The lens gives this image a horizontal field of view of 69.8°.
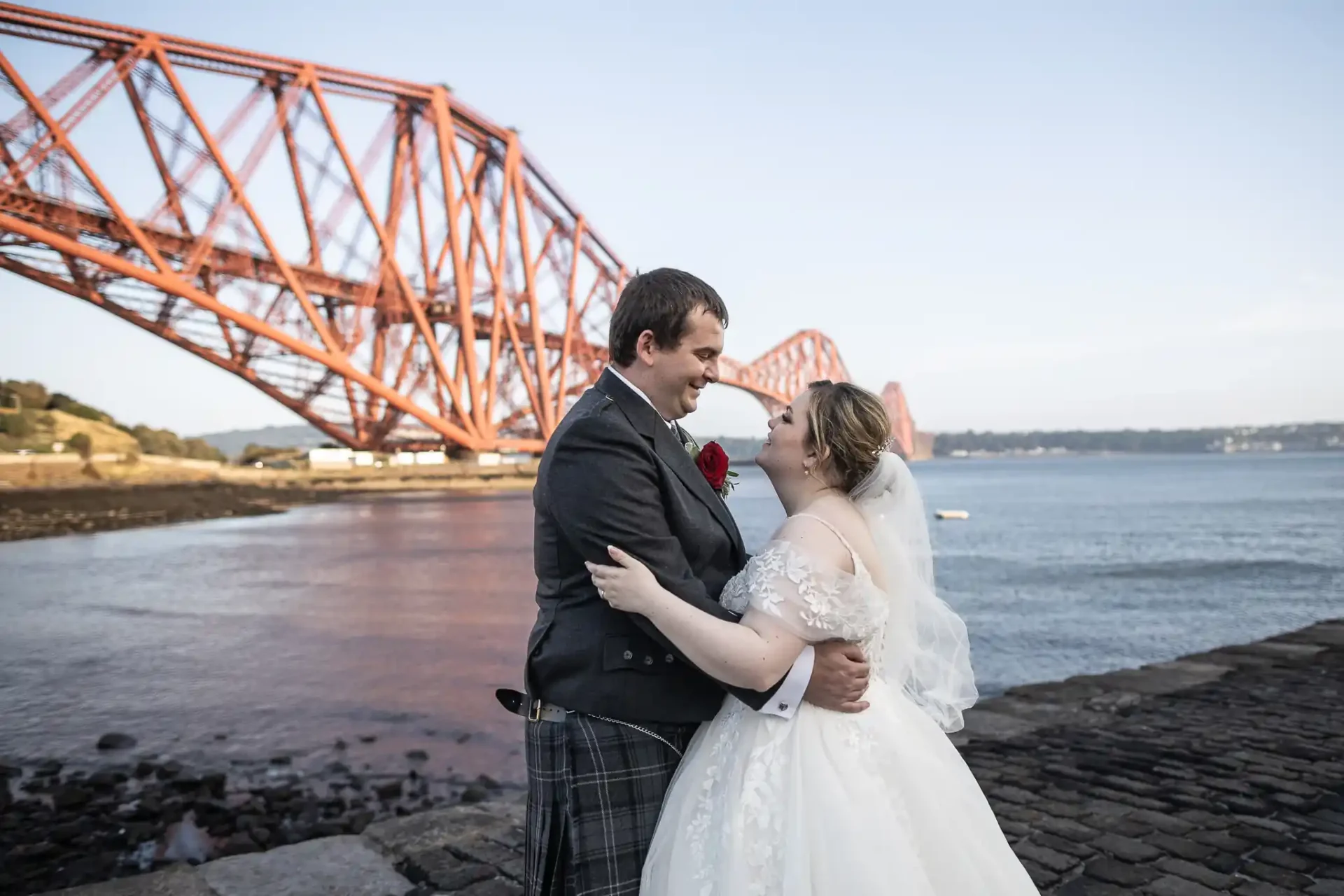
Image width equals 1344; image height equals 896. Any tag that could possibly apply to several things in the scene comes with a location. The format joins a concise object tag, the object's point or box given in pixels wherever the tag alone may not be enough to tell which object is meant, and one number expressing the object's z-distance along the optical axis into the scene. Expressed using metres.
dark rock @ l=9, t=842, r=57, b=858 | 4.30
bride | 1.72
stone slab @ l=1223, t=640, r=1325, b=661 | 7.23
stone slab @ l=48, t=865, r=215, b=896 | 3.23
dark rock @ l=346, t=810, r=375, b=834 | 4.62
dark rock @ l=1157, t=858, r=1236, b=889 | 3.11
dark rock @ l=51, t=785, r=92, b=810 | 4.96
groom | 1.69
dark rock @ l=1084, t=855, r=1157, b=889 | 3.13
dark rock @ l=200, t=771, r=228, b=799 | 5.23
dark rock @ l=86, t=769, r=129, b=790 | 5.29
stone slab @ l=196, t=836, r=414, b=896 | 3.29
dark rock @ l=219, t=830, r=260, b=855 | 4.40
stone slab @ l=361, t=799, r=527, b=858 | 3.69
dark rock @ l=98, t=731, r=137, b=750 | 6.03
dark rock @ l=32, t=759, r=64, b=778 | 5.46
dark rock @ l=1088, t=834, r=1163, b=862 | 3.35
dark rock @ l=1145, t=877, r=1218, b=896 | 3.04
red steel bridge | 27.62
